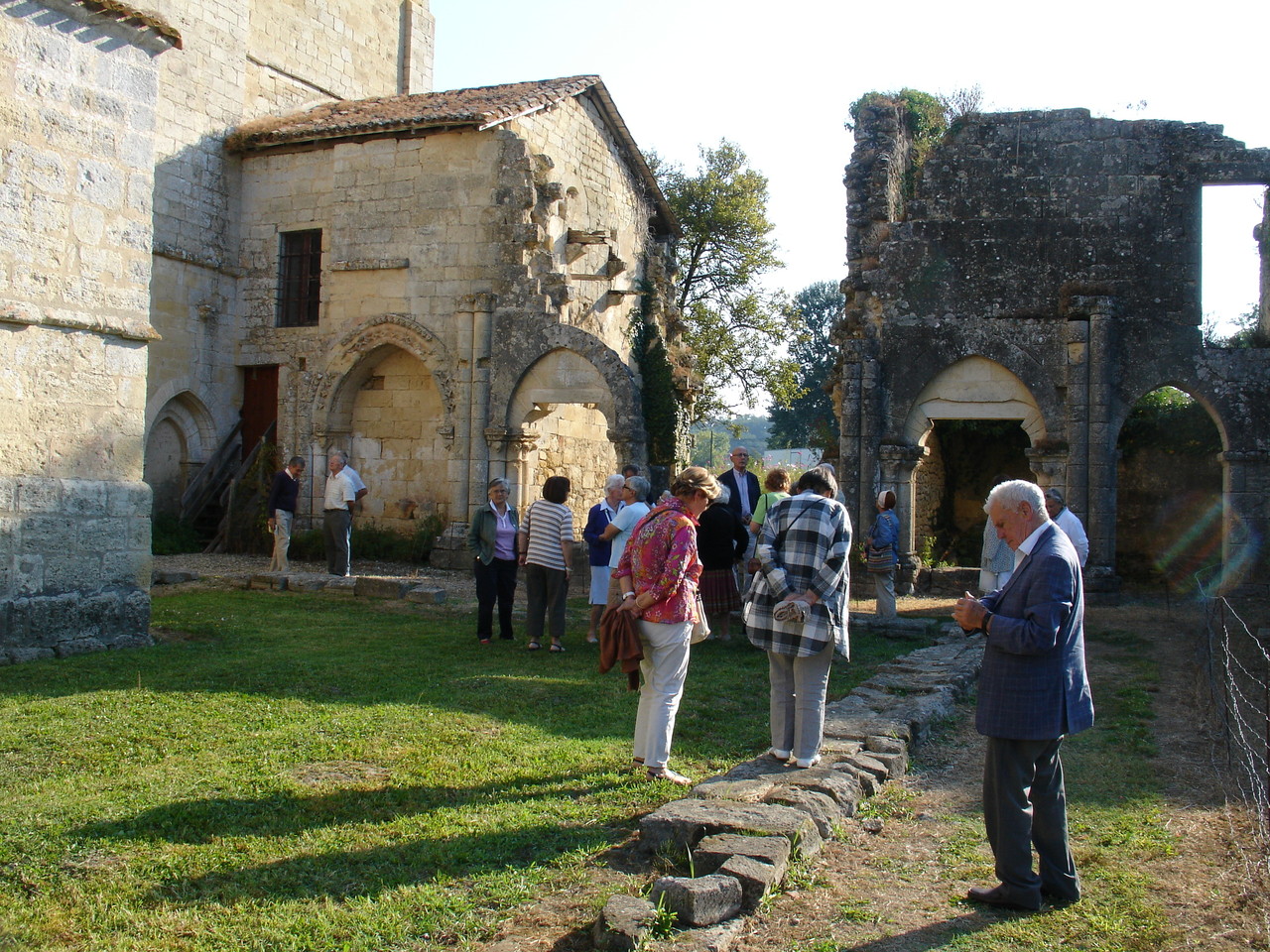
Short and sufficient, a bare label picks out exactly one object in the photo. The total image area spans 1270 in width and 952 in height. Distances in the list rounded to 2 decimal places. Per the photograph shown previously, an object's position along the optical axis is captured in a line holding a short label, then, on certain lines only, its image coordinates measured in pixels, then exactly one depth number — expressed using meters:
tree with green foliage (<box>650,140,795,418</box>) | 27.72
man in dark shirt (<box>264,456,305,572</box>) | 13.49
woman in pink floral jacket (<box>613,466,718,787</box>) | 5.30
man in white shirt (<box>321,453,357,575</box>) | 13.32
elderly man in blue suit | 3.95
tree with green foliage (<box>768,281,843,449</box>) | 54.59
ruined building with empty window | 14.03
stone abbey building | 16.88
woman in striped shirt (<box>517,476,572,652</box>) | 9.15
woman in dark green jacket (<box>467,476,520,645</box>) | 9.51
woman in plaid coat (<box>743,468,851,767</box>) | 5.39
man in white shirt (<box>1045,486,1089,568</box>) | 9.01
